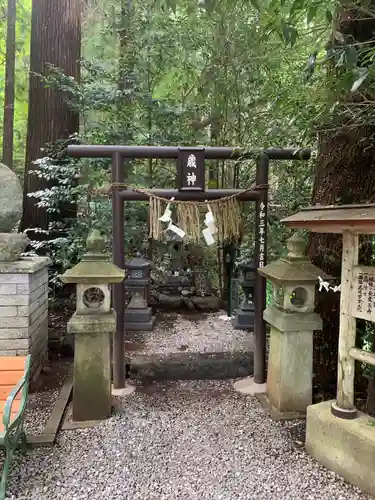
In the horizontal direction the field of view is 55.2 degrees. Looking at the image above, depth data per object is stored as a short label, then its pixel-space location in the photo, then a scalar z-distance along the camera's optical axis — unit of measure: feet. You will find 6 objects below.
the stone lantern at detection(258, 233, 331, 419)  11.44
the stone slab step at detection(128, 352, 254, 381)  14.57
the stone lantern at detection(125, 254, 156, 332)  20.72
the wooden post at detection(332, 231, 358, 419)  9.15
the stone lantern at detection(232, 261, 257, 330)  20.56
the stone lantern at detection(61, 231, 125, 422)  11.09
